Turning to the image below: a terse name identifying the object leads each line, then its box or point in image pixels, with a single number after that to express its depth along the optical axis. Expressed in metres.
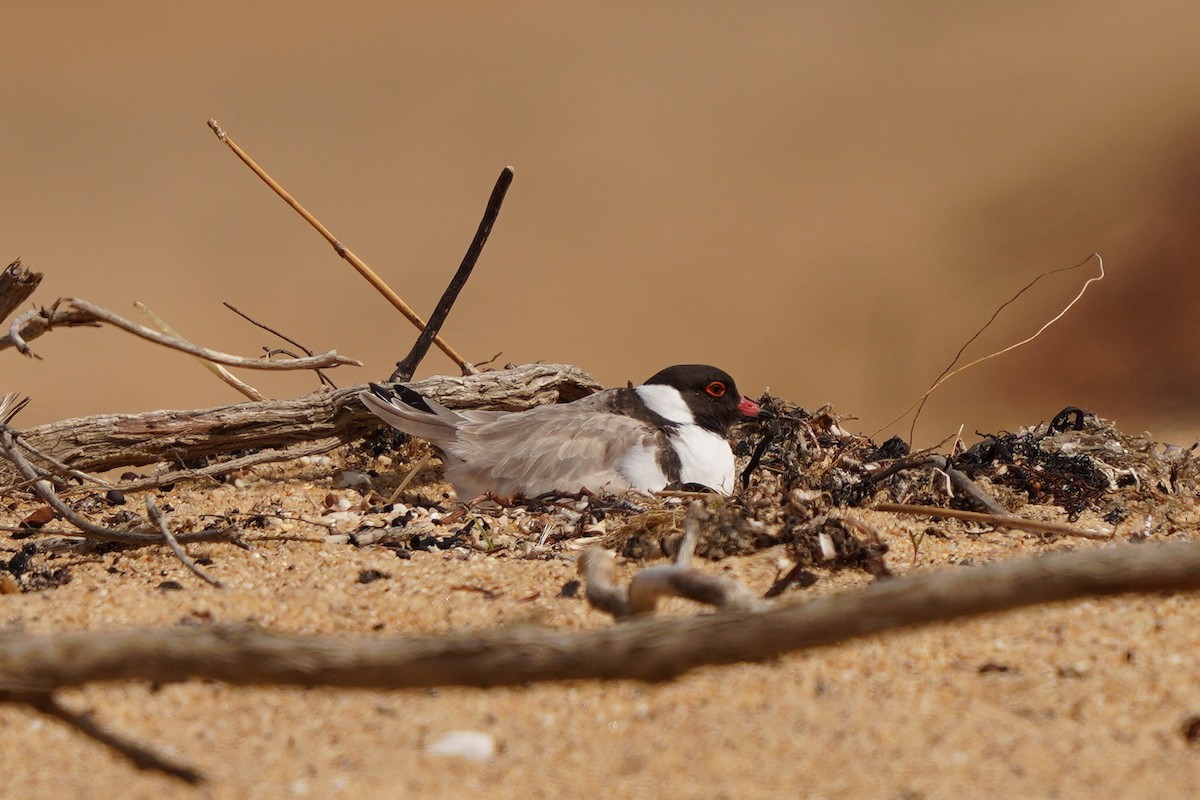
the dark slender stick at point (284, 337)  11.70
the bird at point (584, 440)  9.84
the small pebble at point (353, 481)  10.98
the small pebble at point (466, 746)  4.40
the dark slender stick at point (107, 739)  3.84
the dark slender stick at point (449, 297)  11.62
